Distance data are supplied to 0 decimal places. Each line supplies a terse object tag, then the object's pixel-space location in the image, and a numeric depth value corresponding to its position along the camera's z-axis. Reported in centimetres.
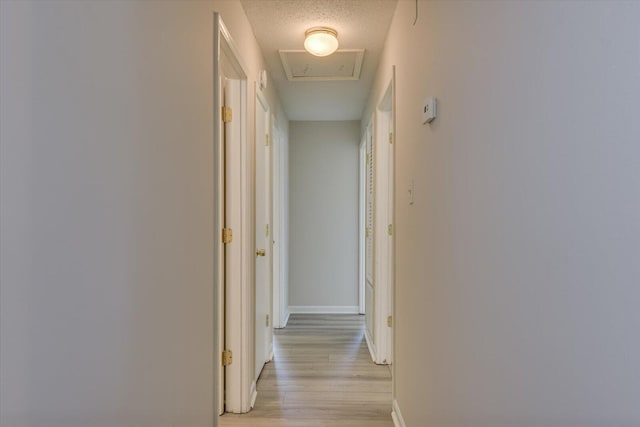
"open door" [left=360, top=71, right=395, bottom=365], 331
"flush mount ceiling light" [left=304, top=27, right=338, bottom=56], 267
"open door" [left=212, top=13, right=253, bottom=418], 248
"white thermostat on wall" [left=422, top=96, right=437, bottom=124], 159
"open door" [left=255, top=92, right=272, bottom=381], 293
